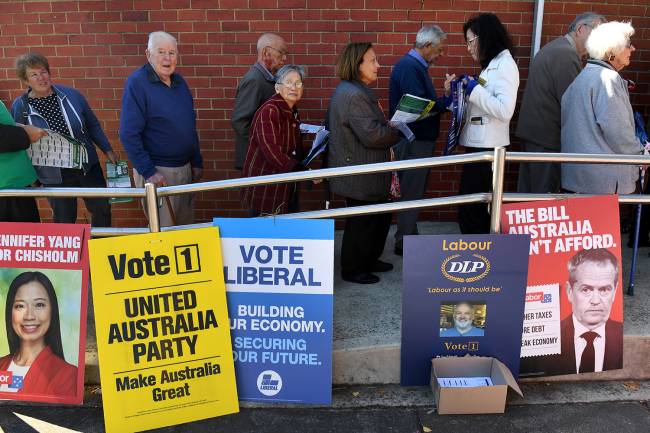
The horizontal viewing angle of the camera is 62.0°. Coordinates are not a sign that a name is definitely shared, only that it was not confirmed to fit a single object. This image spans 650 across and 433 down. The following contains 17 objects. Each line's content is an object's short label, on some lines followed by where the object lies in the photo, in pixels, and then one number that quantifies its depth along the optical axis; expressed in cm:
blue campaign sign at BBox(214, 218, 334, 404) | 277
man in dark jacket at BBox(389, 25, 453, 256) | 405
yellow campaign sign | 267
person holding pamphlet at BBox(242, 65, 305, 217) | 349
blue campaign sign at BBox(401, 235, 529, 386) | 279
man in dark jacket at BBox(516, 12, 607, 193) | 387
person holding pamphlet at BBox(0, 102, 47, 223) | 317
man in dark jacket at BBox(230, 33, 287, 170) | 402
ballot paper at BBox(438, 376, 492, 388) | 283
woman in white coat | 364
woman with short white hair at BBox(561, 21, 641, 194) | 325
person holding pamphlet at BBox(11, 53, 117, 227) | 379
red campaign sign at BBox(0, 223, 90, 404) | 280
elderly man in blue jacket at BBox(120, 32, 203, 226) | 363
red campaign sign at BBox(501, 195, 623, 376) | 290
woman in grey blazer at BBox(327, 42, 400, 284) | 349
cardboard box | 271
